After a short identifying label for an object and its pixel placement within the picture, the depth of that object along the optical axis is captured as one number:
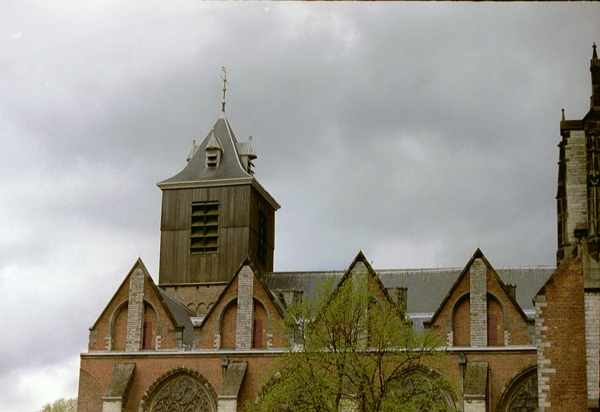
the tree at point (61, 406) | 79.38
